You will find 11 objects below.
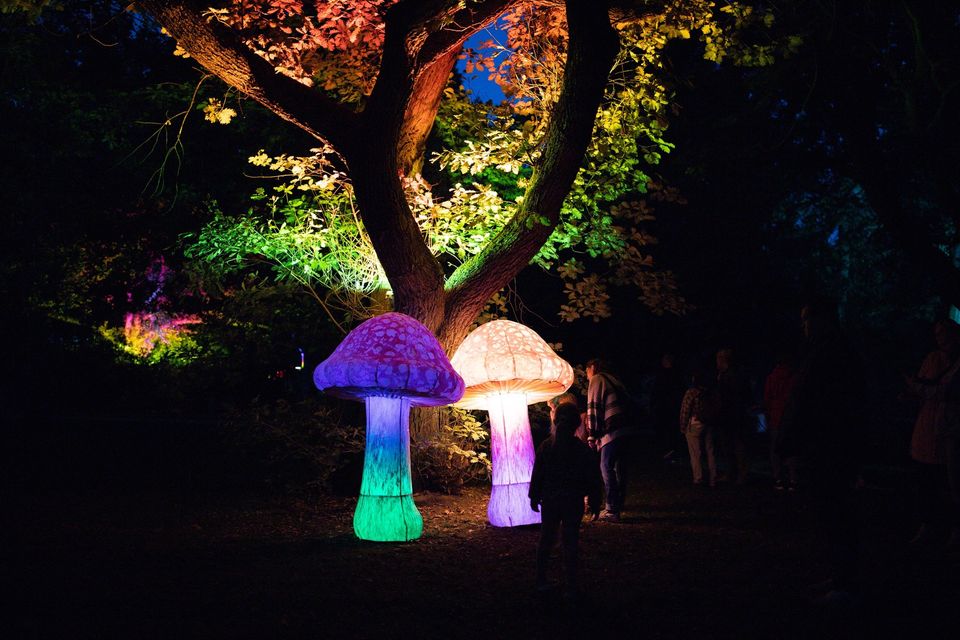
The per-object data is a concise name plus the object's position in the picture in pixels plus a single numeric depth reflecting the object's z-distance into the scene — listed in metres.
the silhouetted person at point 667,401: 15.07
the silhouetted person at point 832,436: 5.20
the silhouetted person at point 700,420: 11.29
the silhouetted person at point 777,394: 10.30
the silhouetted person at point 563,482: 5.59
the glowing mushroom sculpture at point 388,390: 7.53
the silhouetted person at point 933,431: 7.11
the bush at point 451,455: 10.47
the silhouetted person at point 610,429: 8.86
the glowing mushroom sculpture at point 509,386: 8.38
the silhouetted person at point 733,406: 11.37
